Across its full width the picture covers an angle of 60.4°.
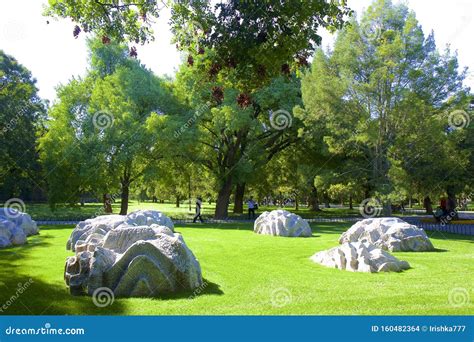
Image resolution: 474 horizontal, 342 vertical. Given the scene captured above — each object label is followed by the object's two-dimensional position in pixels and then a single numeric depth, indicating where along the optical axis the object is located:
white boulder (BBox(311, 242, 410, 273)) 10.84
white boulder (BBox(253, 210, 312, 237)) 20.56
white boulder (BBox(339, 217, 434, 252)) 15.16
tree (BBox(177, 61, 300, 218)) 30.41
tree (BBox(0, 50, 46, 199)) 34.94
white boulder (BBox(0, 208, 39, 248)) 15.76
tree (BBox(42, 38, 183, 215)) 27.83
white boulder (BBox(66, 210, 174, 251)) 13.46
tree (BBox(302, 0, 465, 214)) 25.00
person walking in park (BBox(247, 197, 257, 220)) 33.53
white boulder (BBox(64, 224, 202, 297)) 8.16
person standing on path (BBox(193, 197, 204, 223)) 28.61
